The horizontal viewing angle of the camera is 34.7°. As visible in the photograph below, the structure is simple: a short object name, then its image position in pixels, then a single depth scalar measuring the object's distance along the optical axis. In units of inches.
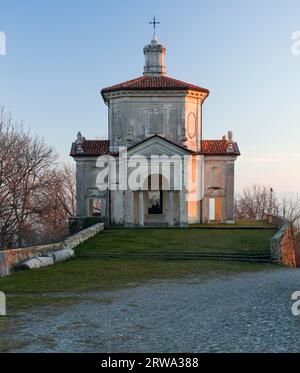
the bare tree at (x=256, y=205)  2642.7
